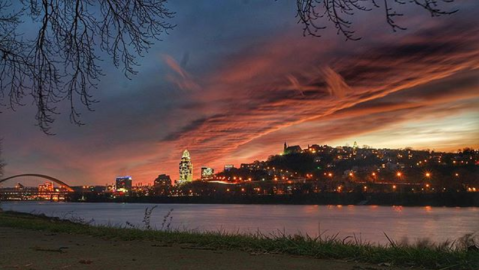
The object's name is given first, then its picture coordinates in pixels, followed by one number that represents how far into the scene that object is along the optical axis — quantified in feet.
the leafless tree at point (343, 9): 11.24
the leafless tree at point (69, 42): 17.63
